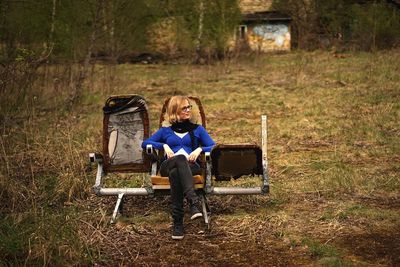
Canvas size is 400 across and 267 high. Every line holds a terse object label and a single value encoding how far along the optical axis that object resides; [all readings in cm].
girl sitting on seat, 525
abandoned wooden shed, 3091
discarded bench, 555
